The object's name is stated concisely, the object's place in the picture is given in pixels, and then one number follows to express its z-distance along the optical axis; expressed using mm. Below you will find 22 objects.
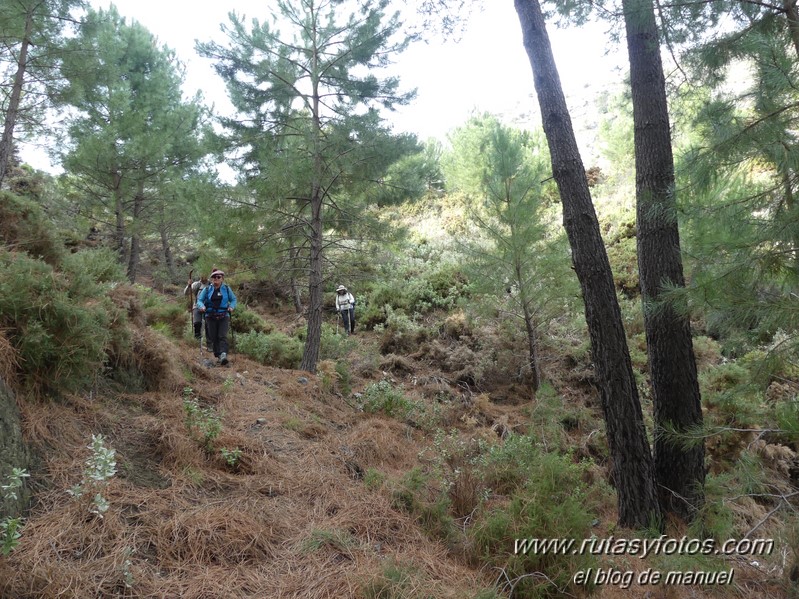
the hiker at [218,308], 7648
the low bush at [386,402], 7059
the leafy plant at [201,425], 4020
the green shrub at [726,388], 6219
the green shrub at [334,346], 10281
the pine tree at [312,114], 8406
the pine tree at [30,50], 8344
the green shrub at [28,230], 4414
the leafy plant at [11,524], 2117
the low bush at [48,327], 3330
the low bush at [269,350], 9008
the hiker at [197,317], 8703
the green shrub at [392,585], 2488
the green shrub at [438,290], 12945
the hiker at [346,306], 12093
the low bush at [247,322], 10820
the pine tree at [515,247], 8828
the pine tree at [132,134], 11891
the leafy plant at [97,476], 2654
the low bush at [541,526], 2808
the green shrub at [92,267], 4236
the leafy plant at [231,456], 3900
